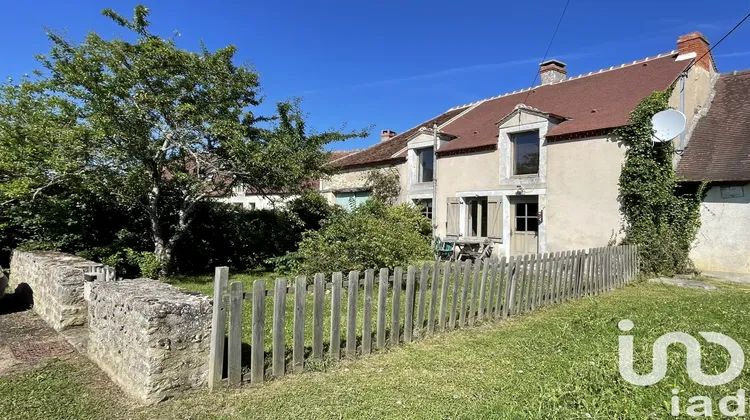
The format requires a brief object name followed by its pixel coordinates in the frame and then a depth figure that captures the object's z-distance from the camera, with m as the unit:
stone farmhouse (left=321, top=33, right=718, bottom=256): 12.34
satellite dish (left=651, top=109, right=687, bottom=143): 10.95
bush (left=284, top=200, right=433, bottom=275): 8.31
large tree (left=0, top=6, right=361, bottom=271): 8.59
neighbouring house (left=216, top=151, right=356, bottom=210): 11.36
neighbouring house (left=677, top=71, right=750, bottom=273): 11.01
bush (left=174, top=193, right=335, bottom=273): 11.95
